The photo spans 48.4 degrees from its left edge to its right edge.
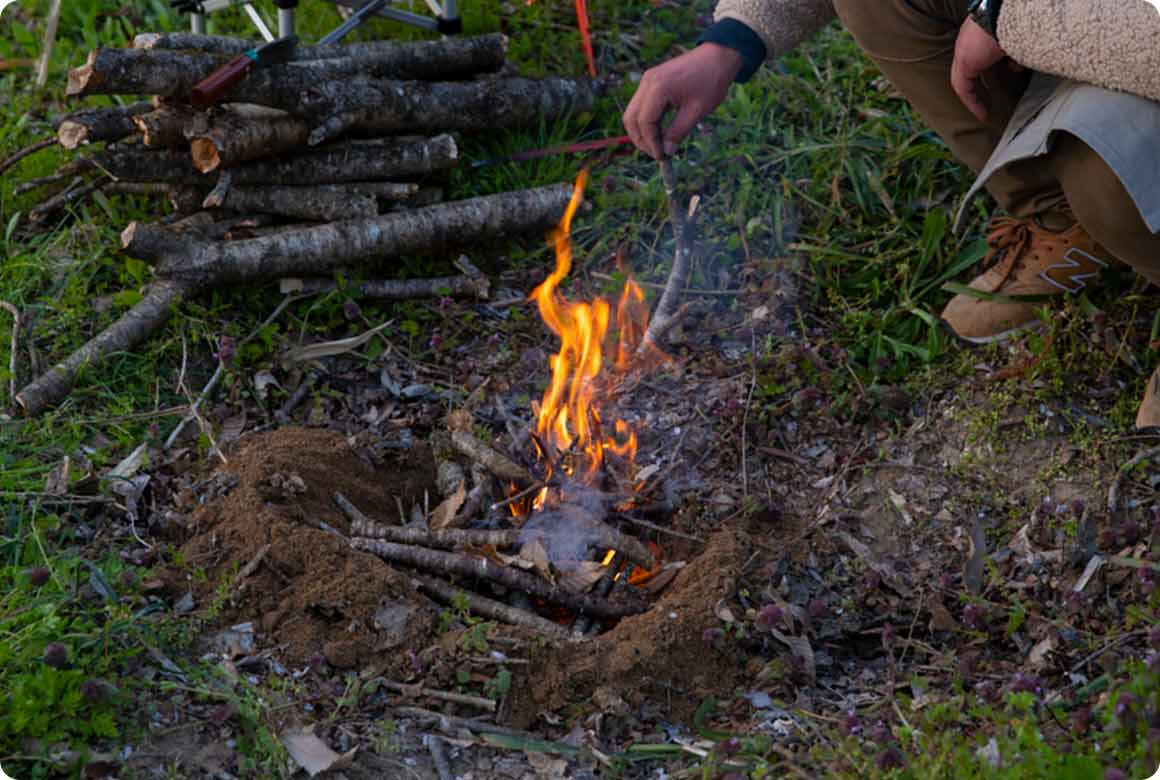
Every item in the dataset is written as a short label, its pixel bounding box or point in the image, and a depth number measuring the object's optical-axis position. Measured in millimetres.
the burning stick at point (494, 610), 3350
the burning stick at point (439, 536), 3541
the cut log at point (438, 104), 4680
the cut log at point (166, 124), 4445
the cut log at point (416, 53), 4969
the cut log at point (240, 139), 4469
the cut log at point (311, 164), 4586
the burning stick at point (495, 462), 3766
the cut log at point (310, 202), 4727
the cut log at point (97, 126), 4516
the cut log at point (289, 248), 4293
